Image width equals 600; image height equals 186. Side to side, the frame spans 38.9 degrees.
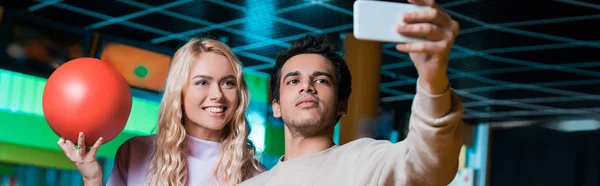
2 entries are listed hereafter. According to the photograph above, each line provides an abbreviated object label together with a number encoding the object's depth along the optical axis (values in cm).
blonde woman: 276
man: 152
